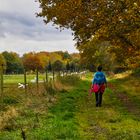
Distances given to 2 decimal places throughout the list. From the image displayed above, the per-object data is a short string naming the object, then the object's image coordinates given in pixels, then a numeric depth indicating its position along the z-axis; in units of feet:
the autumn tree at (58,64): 392.16
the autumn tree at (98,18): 54.40
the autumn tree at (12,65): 406.07
